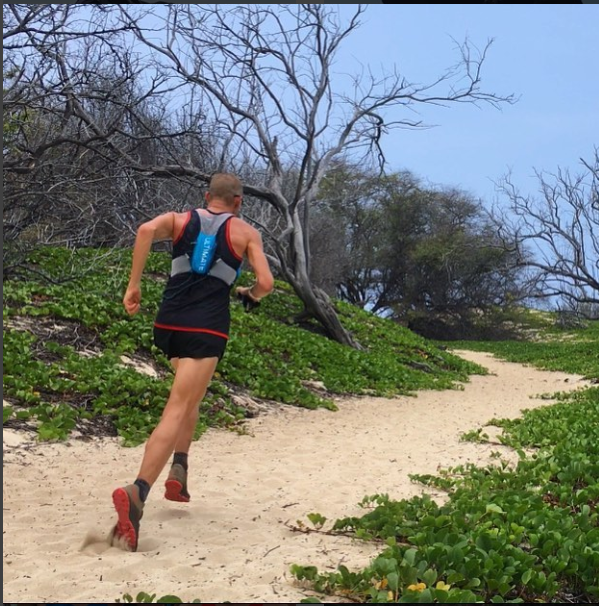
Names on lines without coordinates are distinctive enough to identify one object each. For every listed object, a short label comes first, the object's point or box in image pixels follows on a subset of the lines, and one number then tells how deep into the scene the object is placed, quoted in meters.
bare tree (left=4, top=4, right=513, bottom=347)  9.64
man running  4.05
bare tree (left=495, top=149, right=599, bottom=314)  25.28
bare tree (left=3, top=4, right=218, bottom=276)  8.20
